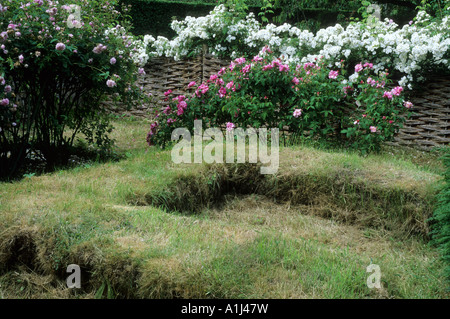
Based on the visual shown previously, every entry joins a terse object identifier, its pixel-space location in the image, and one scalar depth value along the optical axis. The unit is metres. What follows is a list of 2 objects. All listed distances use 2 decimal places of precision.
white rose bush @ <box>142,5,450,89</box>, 5.55
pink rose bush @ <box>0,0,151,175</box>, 4.39
